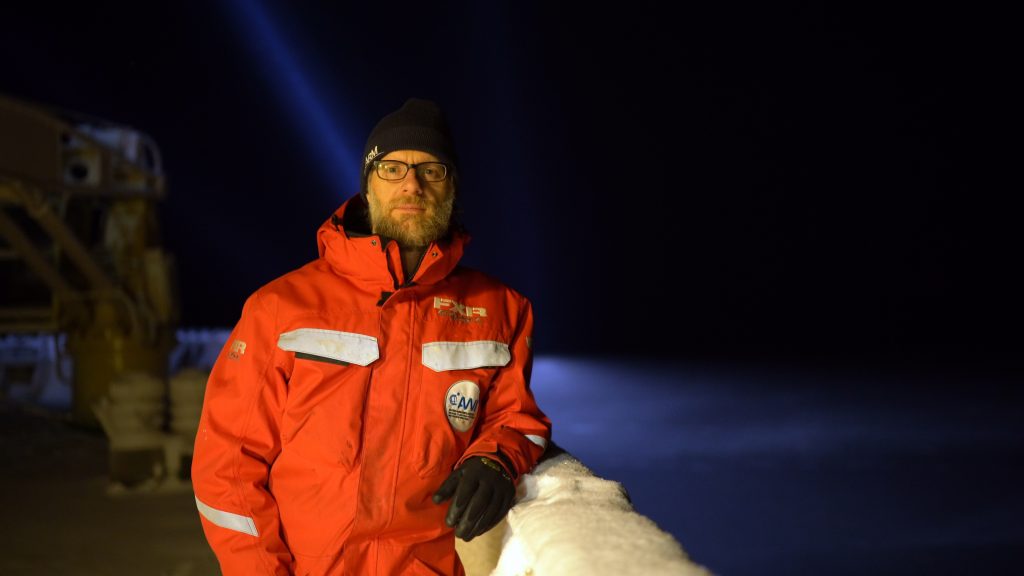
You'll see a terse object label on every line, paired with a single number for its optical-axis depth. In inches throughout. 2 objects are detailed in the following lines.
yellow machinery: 370.3
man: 96.6
